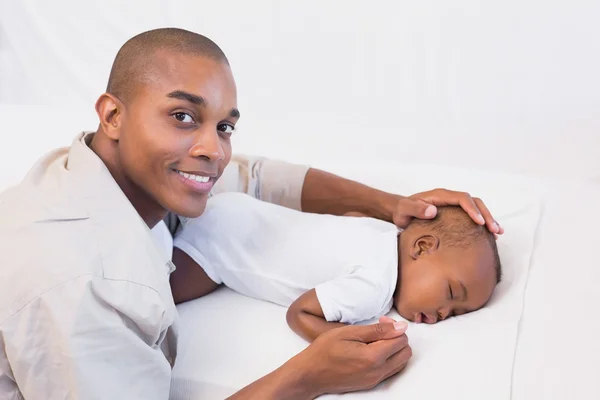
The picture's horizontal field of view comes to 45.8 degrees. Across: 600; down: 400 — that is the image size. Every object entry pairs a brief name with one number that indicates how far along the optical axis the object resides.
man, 1.17
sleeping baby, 1.54
